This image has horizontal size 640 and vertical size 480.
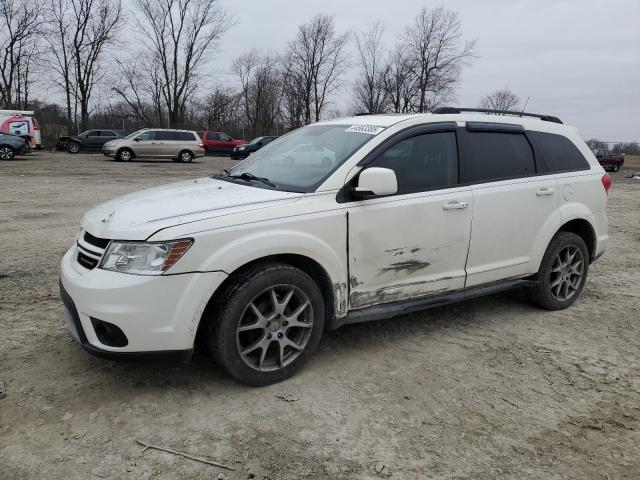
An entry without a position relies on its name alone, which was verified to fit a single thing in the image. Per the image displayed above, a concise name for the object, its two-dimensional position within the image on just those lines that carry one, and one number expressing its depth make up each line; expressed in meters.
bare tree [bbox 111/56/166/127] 49.71
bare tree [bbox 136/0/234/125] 47.12
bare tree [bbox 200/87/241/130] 56.88
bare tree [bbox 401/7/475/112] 45.00
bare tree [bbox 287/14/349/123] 51.81
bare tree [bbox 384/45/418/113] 46.01
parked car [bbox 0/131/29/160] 21.97
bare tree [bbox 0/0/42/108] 39.62
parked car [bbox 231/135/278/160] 27.84
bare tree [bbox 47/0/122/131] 42.94
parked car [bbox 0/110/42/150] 24.55
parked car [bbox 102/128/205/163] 24.91
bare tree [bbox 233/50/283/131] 56.34
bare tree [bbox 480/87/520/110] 62.69
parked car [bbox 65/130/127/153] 31.81
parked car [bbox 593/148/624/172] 31.23
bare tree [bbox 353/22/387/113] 48.34
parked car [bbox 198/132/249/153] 34.12
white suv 2.78
